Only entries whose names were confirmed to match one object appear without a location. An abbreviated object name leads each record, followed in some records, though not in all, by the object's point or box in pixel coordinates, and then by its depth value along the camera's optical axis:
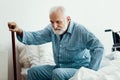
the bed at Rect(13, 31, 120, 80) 2.55
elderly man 2.16
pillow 2.84
